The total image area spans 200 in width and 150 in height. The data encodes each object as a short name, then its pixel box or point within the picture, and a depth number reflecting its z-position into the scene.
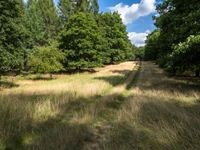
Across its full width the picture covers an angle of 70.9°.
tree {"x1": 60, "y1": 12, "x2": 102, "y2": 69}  19.05
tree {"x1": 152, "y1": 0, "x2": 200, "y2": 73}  9.50
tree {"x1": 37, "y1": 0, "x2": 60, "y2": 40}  30.14
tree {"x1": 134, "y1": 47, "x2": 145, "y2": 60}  85.21
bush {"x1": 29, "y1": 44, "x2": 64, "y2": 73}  15.91
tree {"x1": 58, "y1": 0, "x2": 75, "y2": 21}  25.71
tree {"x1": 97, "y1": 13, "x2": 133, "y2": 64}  31.08
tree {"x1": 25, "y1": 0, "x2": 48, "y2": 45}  25.77
